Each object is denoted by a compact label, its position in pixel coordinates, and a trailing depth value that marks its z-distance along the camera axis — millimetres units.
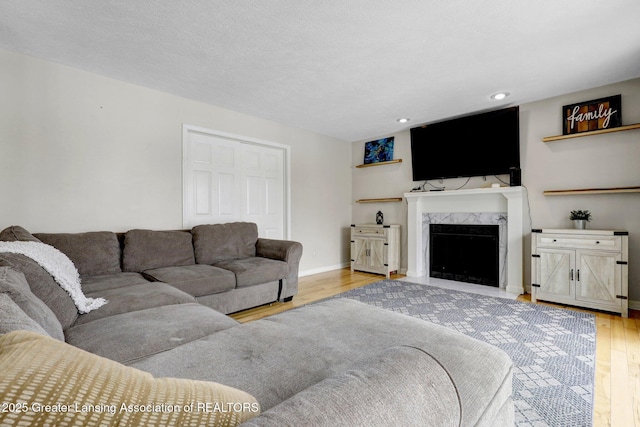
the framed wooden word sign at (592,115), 3172
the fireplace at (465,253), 4055
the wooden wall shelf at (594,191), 3031
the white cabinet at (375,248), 4676
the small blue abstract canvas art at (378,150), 5164
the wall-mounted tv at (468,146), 3811
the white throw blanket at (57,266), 1480
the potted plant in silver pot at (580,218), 3230
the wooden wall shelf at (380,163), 4974
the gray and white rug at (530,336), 1540
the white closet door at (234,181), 3664
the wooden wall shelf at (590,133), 3023
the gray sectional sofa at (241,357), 438
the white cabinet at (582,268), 2859
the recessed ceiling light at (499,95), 3404
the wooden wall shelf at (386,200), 5031
